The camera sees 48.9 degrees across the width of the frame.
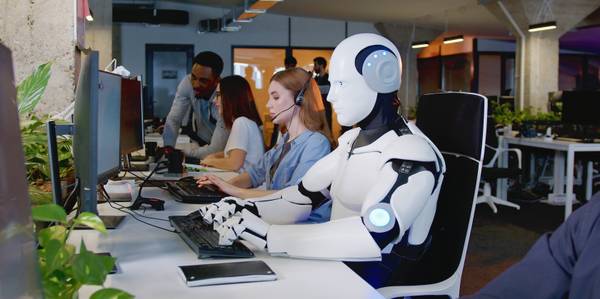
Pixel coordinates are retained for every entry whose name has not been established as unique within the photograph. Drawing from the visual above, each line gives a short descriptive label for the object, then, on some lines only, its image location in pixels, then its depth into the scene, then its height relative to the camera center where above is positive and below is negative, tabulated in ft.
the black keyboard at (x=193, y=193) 8.64 -1.20
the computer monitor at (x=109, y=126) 6.46 -0.23
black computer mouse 10.04 -1.16
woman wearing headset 9.21 -0.42
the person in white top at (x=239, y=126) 12.91 -0.44
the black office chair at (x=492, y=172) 22.77 -2.32
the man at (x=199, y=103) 16.94 +0.02
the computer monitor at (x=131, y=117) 9.29 -0.20
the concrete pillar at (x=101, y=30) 12.81 +1.70
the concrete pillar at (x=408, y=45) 52.11 +4.72
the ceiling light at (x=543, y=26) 33.83 +4.10
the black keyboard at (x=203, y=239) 5.39 -1.18
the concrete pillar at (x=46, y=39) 8.81 +0.87
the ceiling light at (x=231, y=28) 45.68 +5.36
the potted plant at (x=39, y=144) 5.04 -0.40
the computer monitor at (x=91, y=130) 5.15 -0.23
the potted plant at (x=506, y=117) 28.12 -0.55
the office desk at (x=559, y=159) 21.06 -2.05
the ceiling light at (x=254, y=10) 35.45 +5.04
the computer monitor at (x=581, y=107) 23.79 -0.09
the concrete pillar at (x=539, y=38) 36.78 +3.76
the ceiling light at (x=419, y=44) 50.82 +4.64
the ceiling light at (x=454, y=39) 49.06 +4.87
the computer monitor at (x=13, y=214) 1.66 -0.29
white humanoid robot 5.57 -0.78
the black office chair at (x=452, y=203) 6.85 -1.07
